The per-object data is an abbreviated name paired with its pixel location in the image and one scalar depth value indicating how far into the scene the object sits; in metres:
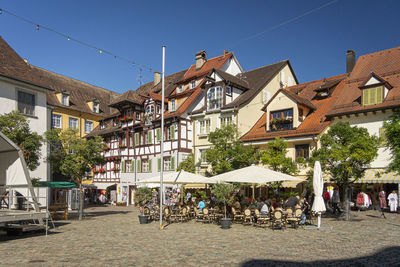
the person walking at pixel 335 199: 21.64
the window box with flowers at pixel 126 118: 39.80
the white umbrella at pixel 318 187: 15.60
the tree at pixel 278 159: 23.38
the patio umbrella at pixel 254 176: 16.97
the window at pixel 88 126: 47.34
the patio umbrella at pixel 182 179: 19.38
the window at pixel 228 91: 32.72
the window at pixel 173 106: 37.53
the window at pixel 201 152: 33.67
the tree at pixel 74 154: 22.69
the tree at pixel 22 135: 19.06
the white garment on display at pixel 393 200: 21.84
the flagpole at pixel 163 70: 17.10
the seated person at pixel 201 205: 20.59
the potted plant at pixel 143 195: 22.61
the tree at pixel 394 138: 22.34
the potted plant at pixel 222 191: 17.28
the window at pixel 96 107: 48.66
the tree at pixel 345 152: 19.08
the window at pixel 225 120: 31.75
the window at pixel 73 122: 44.81
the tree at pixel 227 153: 25.34
